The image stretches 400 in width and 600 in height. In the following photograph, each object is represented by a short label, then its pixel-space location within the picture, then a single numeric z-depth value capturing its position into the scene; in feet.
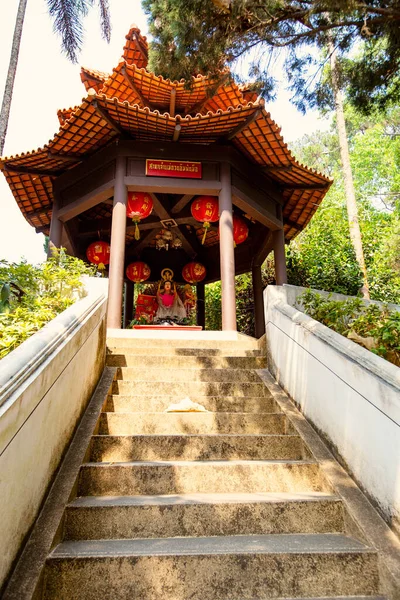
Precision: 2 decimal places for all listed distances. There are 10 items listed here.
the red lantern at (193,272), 34.45
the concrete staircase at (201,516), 6.44
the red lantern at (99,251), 30.01
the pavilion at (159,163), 20.74
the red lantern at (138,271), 33.94
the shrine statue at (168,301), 32.30
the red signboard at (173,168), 22.52
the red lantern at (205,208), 23.79
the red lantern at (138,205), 22.88
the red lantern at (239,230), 26.14
